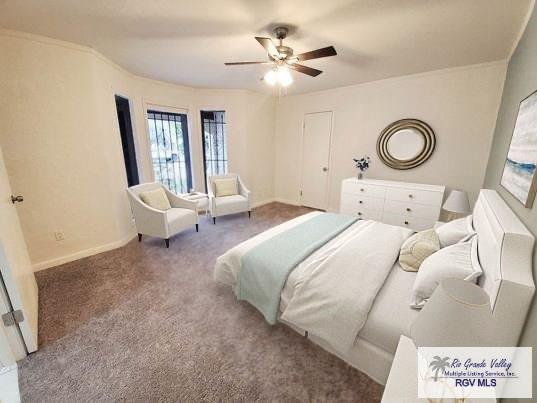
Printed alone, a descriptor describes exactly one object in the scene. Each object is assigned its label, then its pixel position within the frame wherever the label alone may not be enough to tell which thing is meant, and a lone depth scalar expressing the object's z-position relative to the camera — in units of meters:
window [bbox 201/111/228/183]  4.51
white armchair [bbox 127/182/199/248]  2.92
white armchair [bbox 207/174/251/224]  3.85
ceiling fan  1.85
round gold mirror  3.24
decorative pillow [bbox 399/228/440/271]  1.62
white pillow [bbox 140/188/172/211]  3.12
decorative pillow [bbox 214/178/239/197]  4.11
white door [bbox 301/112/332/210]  4.37
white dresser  3.01
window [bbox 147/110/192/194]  3.94
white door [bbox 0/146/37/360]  1.39
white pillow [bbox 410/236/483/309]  1.20
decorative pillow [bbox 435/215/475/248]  1.62
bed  0.89
